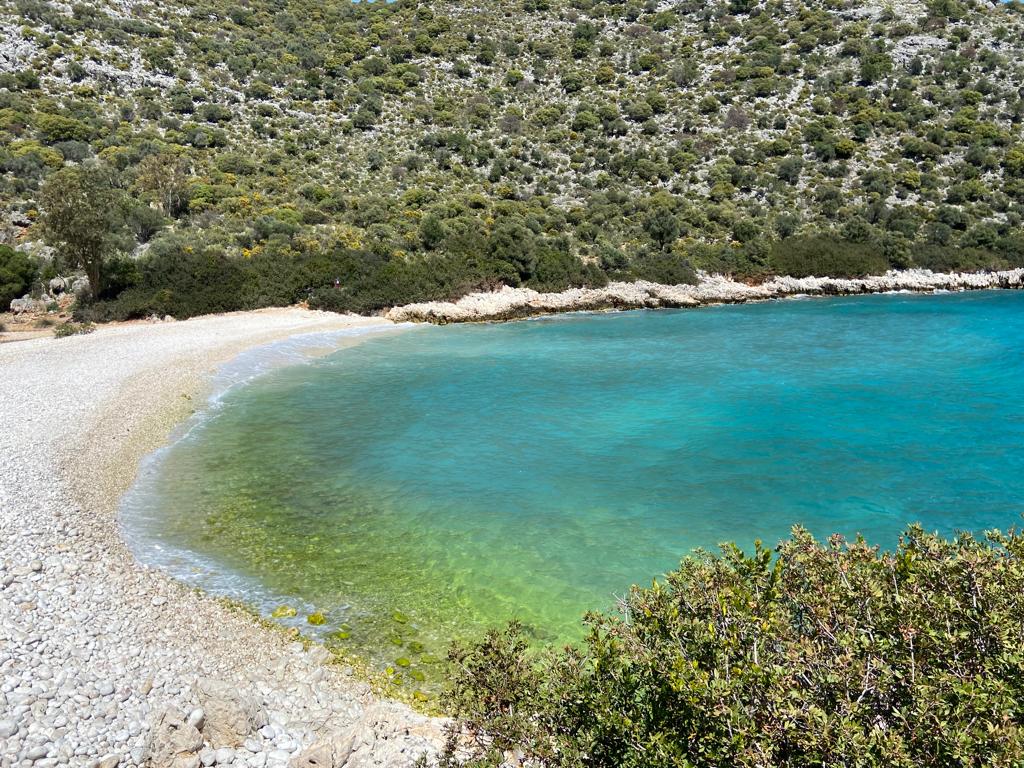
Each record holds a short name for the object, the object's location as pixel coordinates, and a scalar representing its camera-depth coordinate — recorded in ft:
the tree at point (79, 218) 90.68
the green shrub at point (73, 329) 84.23
